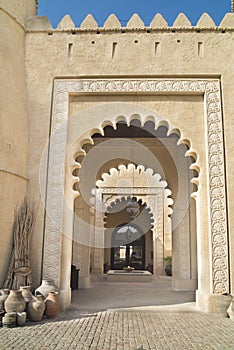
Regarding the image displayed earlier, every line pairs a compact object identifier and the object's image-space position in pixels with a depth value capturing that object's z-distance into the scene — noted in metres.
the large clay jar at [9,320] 4.30
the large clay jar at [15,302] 4.47
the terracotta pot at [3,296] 4.55
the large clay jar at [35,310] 4.64
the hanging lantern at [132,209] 9.86
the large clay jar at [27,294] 4.73
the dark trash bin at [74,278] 8.00
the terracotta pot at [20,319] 4.40
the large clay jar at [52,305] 4.88
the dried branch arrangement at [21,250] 5.35
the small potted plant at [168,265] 13.14
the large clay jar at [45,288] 5.17
